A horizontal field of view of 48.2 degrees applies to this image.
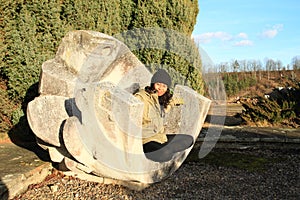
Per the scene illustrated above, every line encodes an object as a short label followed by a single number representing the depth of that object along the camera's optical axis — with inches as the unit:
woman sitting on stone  159.6
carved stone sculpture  130.3
